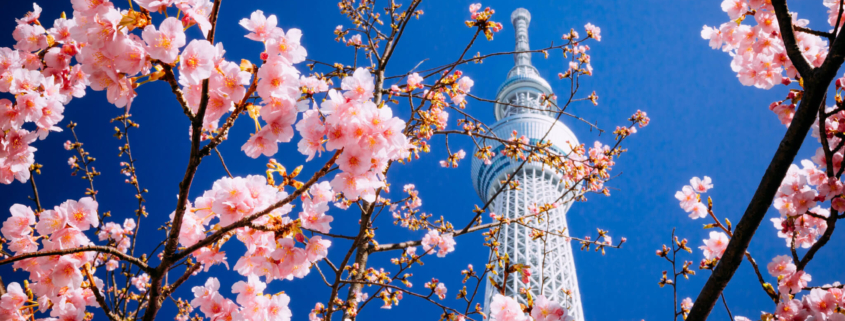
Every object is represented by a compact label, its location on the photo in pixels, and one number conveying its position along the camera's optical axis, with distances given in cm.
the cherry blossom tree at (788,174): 100
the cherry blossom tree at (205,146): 96
